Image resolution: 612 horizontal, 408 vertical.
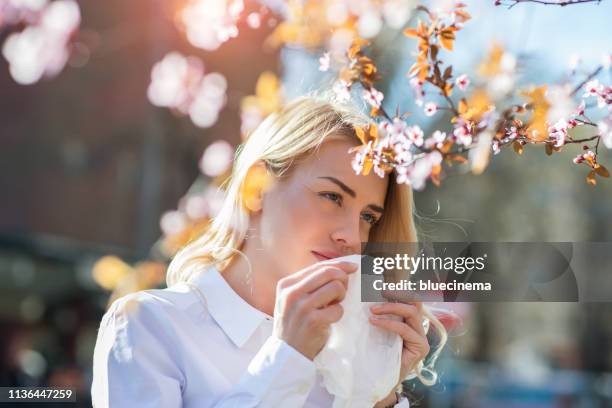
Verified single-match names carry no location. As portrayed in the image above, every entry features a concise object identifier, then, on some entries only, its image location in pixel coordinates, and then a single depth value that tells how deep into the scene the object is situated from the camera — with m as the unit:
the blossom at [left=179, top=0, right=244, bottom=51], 1.78
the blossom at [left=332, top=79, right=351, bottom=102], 1.65
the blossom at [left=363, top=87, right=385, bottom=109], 1.59
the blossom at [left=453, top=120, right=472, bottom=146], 1.53
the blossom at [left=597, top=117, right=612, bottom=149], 1.51
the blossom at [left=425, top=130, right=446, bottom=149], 1.54
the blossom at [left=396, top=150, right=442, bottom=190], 1.53
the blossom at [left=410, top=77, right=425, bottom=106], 1.57
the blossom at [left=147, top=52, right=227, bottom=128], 3.47
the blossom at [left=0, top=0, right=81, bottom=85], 2.71
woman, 1.54
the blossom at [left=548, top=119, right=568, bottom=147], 1.59
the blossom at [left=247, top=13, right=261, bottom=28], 1.76
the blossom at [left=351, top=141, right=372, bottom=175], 1.59
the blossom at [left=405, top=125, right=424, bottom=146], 1.56
